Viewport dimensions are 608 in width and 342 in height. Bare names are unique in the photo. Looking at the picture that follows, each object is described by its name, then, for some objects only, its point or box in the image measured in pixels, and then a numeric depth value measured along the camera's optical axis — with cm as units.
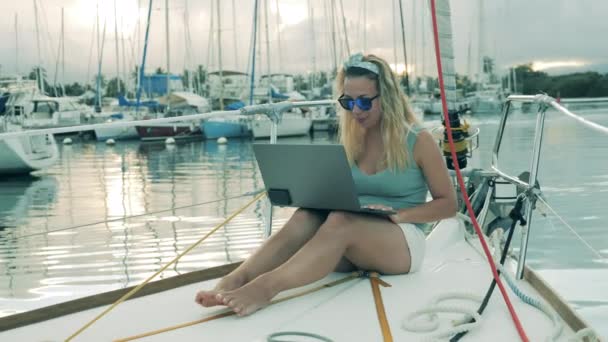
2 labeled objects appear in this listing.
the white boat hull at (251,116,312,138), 3161
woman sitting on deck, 265
